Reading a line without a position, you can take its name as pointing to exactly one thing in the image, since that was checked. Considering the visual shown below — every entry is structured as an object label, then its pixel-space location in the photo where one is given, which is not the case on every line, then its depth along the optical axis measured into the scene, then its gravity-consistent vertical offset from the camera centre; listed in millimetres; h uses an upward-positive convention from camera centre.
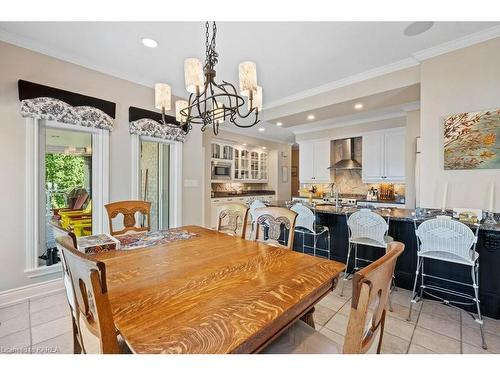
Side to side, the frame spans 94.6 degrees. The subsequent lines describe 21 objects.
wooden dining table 723 -468
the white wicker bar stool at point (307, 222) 2822 -453
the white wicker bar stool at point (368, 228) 2361 -452
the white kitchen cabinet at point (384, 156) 4715 +635
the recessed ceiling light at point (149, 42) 2396 +1500
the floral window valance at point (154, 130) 3254 +813
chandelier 1636 +738
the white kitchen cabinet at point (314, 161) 5887 +646
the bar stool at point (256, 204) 3277 -274
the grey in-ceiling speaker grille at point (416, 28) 2129 +1506
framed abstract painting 2303 +486
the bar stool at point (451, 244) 1860 -488
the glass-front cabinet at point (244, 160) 6074 +727
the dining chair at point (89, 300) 707 -422
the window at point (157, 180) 3605 +64
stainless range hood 5303 +651
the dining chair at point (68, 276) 981 -420
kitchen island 2066 -747
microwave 5965 +376
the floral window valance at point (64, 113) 2416 +803
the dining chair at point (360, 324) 695 -495
